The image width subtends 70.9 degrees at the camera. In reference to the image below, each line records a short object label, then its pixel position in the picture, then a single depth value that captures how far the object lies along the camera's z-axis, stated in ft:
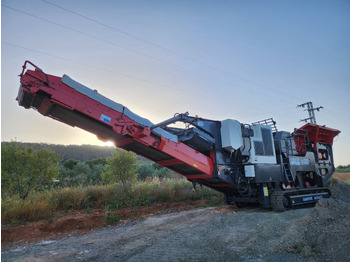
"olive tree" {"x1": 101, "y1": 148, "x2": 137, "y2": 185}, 56.44
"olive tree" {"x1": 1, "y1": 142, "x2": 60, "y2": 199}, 35.50
